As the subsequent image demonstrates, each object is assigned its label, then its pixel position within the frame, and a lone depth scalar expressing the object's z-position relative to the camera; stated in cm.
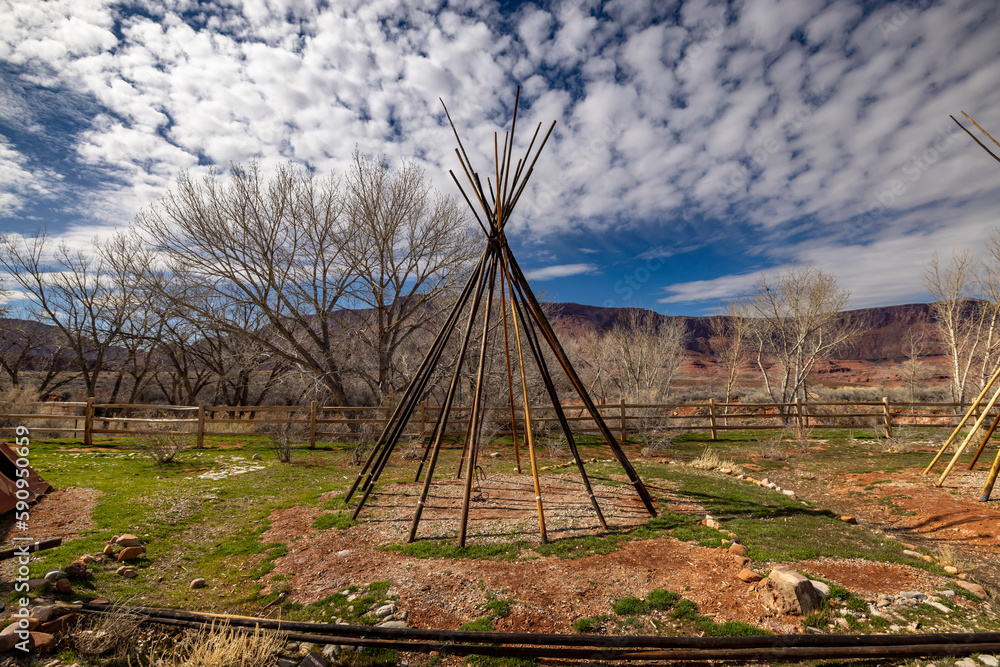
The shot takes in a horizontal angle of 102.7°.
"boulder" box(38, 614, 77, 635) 285
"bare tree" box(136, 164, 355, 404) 1377
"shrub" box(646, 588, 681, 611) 338
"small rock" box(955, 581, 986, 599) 361
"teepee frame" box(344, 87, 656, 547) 555
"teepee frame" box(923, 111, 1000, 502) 600
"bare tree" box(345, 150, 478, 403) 1517
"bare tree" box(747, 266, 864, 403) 2212
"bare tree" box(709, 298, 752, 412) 2392
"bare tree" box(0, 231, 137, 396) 1947
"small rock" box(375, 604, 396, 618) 328
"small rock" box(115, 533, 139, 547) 438
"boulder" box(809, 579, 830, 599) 349
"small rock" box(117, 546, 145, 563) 418
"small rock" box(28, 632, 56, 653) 270
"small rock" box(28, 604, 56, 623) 291
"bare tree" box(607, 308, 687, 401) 2917
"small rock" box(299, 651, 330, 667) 259
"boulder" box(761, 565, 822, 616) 325
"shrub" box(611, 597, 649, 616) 329
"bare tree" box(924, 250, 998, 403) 1831
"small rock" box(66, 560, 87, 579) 370
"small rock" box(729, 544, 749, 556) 428
